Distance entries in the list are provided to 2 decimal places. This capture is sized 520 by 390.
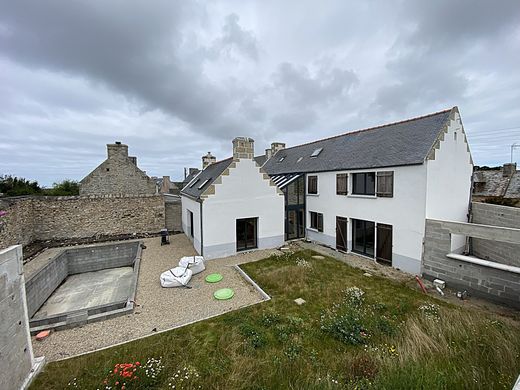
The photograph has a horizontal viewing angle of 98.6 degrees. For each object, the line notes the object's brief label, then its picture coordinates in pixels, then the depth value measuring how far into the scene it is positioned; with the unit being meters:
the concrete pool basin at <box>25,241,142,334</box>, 7.22
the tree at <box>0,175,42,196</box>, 23.00
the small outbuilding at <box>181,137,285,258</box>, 12.50
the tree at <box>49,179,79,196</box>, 29.07
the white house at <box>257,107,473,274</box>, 10.77
